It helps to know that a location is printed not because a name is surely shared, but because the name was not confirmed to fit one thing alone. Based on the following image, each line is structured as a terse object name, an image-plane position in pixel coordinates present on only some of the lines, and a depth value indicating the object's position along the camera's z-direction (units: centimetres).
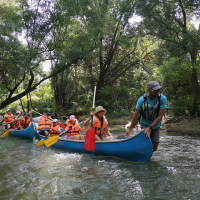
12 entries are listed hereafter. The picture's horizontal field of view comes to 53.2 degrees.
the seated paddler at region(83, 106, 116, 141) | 549
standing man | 379
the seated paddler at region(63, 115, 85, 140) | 659
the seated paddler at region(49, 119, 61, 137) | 746
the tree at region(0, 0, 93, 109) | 1114
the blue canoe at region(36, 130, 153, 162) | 429
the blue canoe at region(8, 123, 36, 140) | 871
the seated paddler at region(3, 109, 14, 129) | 1104
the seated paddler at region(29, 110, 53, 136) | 799
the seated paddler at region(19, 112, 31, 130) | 1002
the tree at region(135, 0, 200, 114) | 884
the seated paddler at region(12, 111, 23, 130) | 988
